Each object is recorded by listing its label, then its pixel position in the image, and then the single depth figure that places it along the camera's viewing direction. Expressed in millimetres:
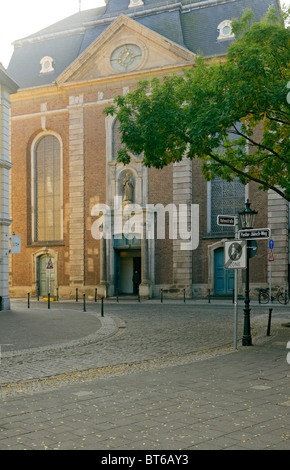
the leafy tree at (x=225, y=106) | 12664
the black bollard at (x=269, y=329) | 13605
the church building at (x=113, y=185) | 30719
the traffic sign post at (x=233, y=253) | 11312
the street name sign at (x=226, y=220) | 11477
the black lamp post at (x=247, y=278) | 12086
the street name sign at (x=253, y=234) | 11453
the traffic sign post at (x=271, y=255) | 27031
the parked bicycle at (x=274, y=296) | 26516
